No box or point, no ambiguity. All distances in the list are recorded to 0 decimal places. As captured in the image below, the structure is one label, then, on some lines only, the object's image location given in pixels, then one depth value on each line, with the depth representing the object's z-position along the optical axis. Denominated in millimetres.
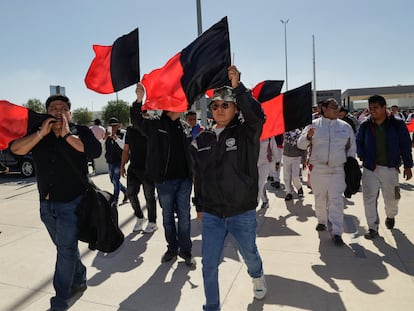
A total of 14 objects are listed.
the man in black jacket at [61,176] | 3004
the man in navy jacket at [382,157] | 4773
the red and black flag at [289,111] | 4379
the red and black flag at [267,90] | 4957
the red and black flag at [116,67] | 4176
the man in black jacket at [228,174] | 2775
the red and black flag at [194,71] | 3336
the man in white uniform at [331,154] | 4660
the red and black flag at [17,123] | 3125
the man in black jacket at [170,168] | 4043
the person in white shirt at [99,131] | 11211
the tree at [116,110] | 71312
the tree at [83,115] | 71644
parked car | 12930
